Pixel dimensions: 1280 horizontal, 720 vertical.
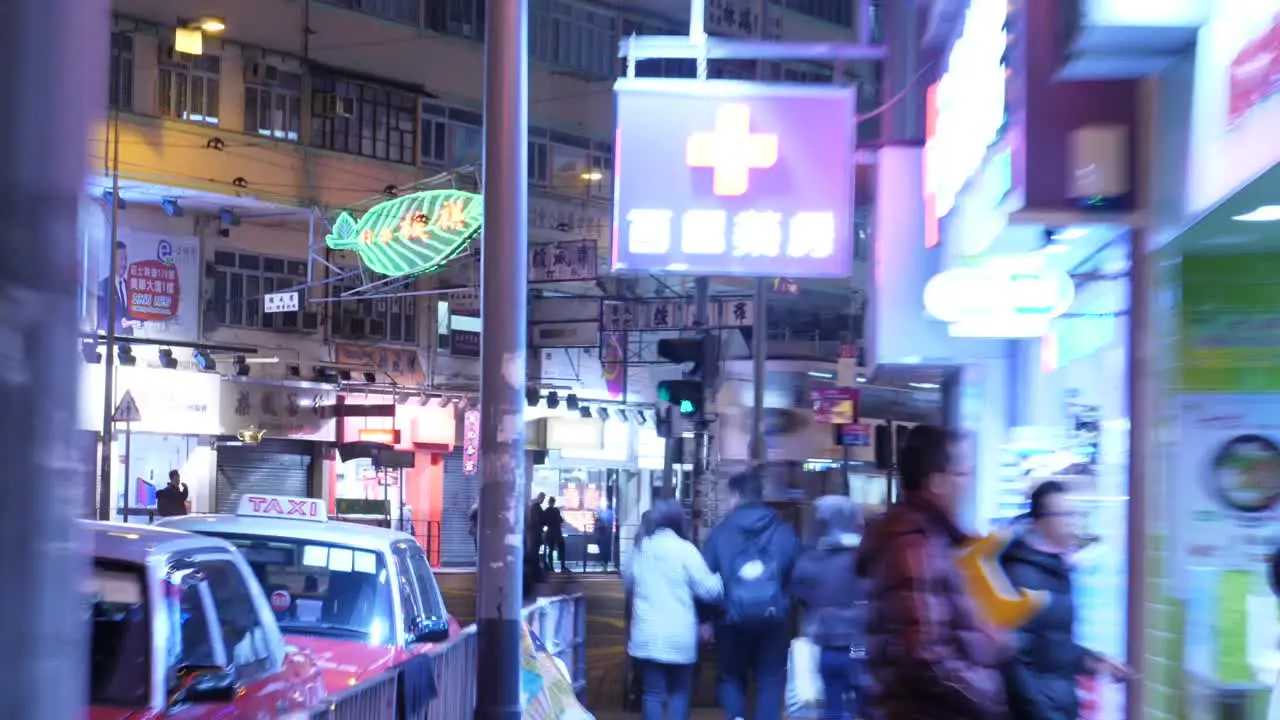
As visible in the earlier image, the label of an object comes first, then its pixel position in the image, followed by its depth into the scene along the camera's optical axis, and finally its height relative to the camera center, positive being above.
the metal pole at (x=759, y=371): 20.78 +0.17
